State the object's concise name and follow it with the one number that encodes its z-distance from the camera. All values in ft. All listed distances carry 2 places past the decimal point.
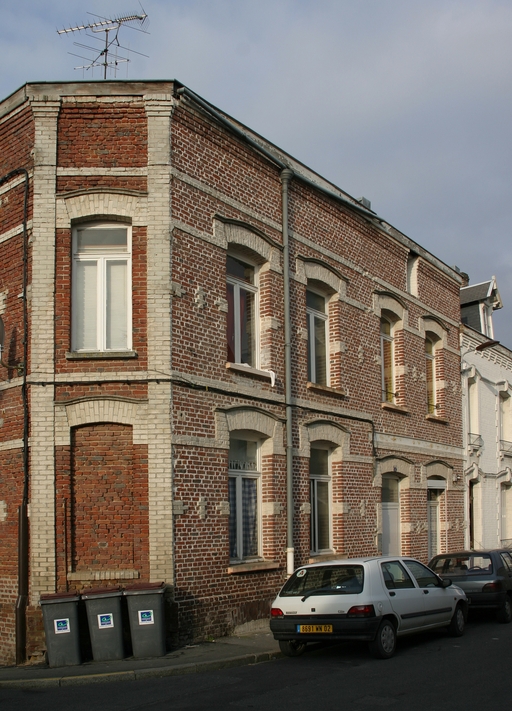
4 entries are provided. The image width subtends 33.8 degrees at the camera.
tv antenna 51.72
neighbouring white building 81.82
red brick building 42.09
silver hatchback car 36.99
